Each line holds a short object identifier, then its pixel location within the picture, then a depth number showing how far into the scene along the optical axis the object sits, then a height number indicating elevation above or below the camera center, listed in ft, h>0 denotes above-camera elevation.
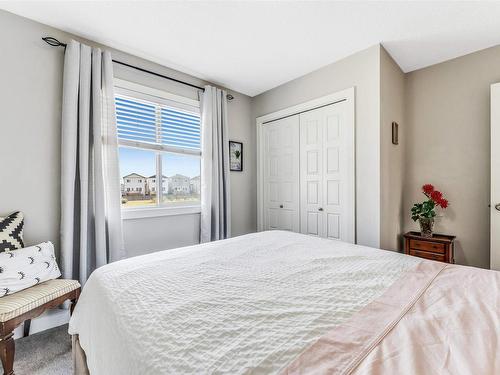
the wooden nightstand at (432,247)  7.88 -2.16
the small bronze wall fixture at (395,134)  8.71 +1.82
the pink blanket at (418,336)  2.08 -1.58
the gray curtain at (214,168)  10.11 +0.70
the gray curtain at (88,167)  6.87 +0.56
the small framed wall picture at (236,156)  11.72 +1.40
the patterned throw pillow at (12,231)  5.63 -1.11
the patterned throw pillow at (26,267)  5.17 -1.88
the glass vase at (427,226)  8.45 -1.50
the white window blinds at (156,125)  8.50 +2.31
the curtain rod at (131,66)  6.81 +4.12
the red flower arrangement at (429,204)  8.38 -0.75
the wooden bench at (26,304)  4.65 -2.56
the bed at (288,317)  2.18 -1.58
